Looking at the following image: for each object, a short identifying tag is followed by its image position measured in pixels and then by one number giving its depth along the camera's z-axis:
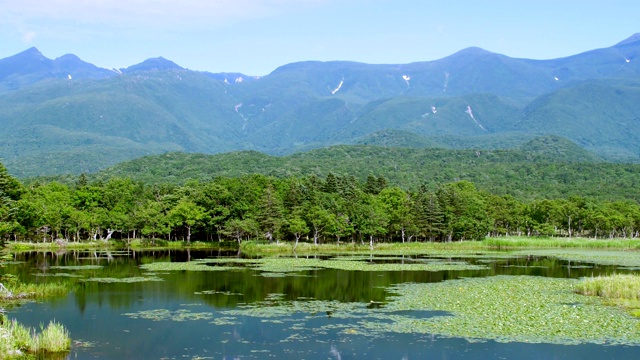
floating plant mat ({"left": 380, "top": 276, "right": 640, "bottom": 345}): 33.09
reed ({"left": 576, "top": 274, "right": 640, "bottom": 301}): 43.88
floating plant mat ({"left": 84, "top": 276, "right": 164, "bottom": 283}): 54.81
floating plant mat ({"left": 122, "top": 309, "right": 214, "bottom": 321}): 38.06
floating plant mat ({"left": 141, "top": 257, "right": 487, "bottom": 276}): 66.25
